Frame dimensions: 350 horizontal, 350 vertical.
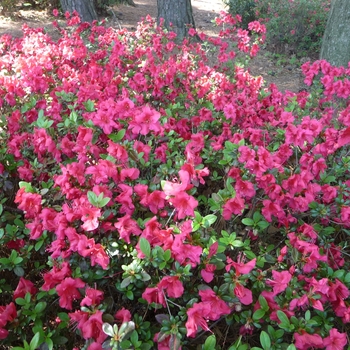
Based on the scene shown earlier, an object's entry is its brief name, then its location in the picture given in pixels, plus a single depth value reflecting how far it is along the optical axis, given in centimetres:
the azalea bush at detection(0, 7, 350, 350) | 136
